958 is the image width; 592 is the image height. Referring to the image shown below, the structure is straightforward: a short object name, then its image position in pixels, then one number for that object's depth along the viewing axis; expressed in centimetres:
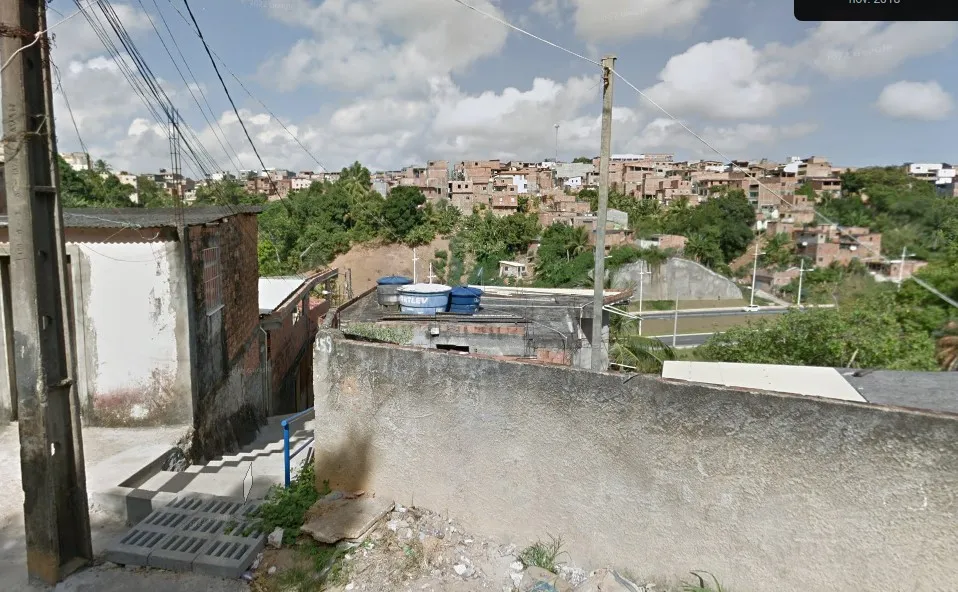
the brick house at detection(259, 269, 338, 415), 1150
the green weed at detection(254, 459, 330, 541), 432
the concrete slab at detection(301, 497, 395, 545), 405
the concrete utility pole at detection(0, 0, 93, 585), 337
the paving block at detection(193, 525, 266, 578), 386
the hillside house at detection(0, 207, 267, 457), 633
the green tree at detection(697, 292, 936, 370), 1075
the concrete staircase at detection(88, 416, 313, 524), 487
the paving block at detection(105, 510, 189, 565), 402
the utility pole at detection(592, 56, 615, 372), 775
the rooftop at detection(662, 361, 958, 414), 435
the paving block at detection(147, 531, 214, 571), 394
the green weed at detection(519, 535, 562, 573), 388
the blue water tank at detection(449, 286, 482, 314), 897
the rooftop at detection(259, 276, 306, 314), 1243
